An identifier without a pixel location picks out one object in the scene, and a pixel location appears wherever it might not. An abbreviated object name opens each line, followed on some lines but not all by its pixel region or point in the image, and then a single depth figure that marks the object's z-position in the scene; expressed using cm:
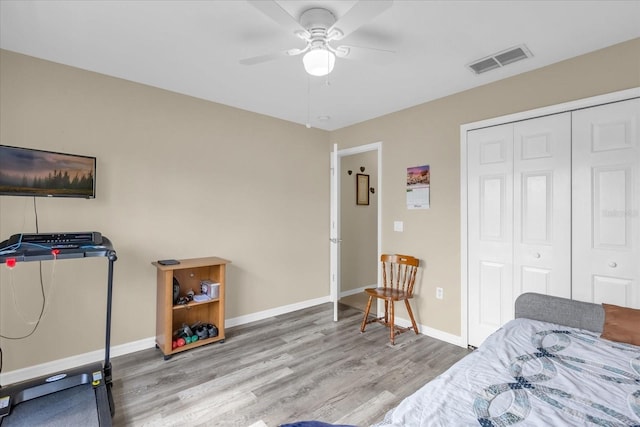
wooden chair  315
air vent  229
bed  103
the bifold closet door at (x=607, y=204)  210
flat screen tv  223
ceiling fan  162
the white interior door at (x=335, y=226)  367
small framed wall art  497
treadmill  178
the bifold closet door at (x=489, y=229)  272
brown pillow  164
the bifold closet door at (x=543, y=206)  239
